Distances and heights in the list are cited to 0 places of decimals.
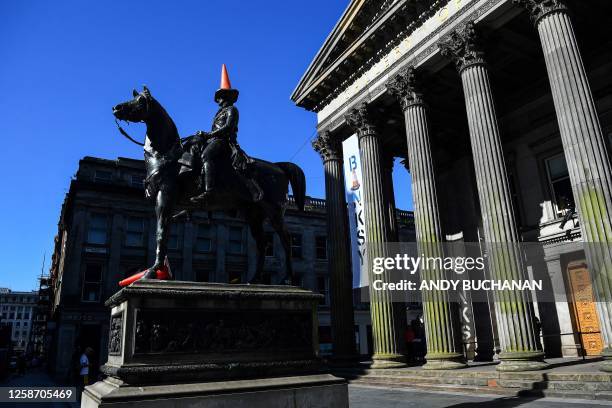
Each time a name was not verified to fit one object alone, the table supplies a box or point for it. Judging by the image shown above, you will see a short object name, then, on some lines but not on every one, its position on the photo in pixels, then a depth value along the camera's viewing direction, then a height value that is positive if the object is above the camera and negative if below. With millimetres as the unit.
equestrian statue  6086 +2282
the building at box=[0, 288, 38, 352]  148375 +8735
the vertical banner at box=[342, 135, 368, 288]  17531 +4948
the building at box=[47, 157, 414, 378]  27922 +5721
